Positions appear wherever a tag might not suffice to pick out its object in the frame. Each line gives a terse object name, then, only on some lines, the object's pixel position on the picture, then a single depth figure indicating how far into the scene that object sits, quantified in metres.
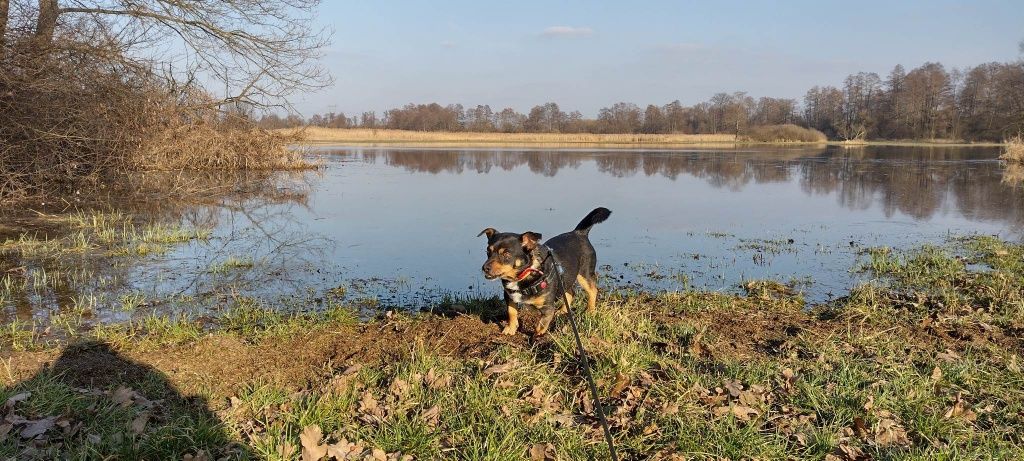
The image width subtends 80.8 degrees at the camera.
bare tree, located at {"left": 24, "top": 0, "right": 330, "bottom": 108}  11.74
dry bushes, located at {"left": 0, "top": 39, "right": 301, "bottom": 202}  9.62
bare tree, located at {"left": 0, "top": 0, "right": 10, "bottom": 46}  9.52
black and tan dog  4.01
